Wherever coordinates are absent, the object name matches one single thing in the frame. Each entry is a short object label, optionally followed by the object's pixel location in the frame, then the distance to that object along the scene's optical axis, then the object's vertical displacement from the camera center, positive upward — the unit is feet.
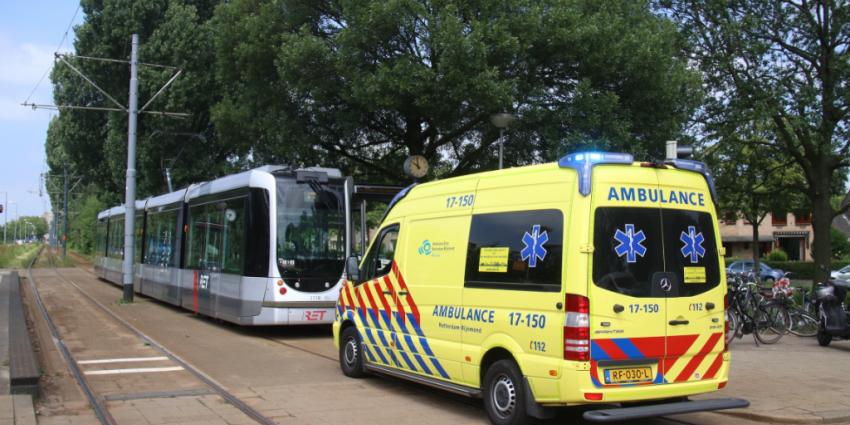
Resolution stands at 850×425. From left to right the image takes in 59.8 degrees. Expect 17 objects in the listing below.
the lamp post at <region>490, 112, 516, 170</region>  49.44 +8.70
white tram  44.06 +0.05
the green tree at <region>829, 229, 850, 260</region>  161.17 +1.78
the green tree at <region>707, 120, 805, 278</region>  66.39 +9.25
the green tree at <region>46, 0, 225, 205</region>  98.63 +22.55
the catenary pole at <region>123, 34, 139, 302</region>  67.15 +5.01
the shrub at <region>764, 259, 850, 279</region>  140.97 -2.81
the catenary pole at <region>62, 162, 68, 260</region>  192.91 +1.42
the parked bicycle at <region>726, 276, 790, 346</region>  41.65 -3.54
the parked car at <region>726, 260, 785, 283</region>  122.96 -2.81
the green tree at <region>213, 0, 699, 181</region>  50.83 +13.04
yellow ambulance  20.04 -1.16
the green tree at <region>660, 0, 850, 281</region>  63.82 +16.29
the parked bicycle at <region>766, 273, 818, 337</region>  43.73 -3.65
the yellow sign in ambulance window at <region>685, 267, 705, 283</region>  21.56 -0.67
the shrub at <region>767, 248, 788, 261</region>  162.20 -0.44
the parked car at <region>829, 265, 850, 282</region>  104.36 -2.79
